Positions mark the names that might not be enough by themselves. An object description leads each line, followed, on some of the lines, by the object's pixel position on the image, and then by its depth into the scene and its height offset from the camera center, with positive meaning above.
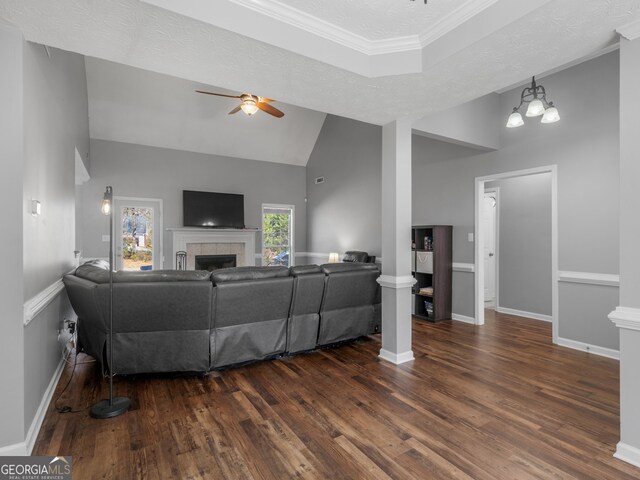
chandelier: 3.53 +1.32
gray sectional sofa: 2.86 -0.67
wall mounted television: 7.34 +0.65
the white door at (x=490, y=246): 6.08 -0.15
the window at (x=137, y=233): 6.87 +0.12
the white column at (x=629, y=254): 1.95 -0.10
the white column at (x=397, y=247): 3.54 -0.09
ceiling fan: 5.16 +2.04
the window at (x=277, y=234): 8.46 +0.11
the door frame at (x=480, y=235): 4.64 +0.04
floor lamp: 2.42 -1.20
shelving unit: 5.19 -0.48
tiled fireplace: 7.26 -0.09
